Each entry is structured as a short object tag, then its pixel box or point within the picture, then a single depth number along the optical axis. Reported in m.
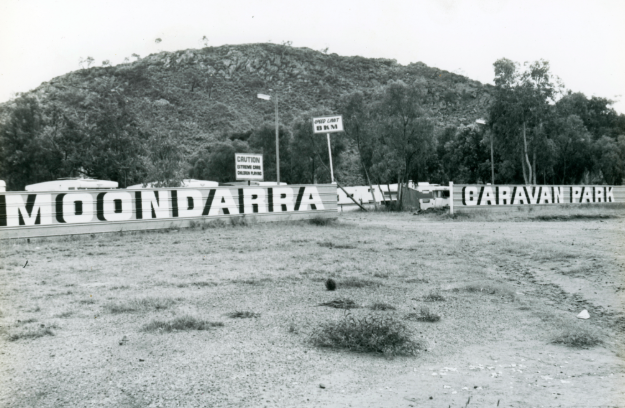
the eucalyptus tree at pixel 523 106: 42.62
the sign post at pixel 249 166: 24.73
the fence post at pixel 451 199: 27.02
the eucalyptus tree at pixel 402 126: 36.03
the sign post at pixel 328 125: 29.88
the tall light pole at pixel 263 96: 25.16
